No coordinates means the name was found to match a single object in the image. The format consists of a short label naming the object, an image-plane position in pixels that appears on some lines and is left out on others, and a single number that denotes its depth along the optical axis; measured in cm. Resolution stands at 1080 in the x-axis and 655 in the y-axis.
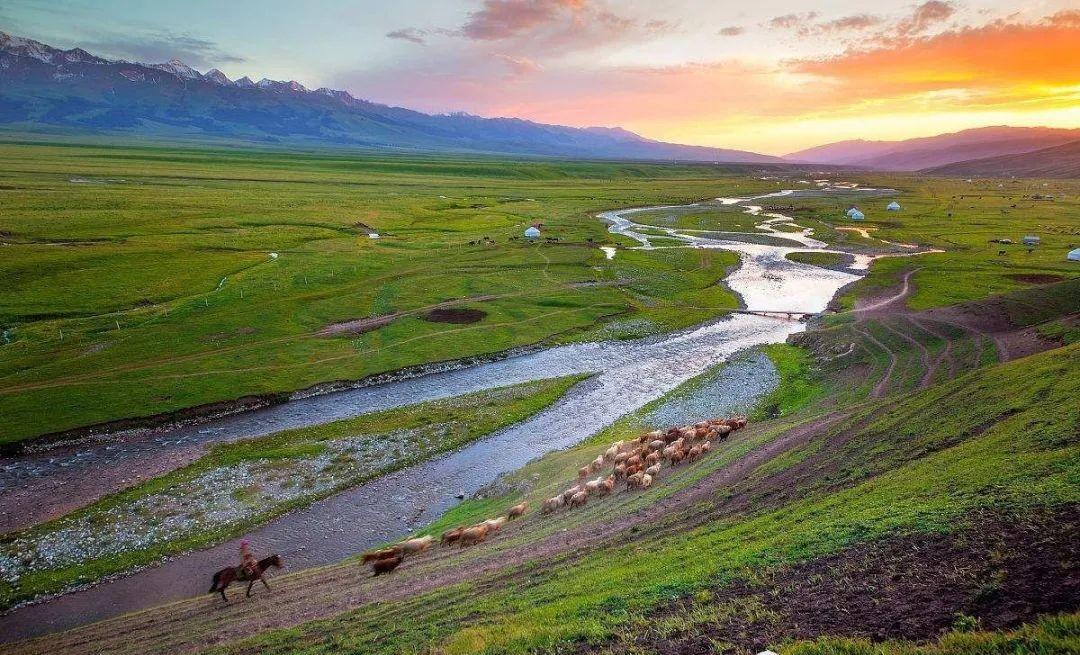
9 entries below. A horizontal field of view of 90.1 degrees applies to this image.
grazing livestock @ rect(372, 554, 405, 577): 2816
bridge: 8188
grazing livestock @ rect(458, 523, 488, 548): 3045
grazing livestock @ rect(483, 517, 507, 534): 3156
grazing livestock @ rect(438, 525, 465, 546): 3080
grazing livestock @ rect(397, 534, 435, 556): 3108
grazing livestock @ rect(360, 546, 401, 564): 2971
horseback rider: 2881
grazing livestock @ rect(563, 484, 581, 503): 3359
